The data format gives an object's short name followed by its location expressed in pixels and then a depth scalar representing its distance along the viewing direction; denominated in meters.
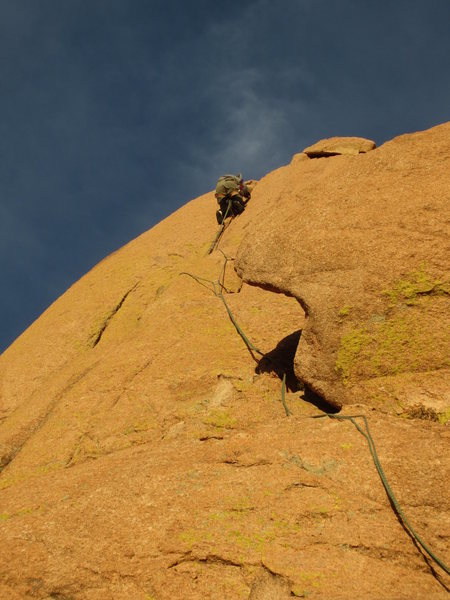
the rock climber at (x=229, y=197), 9.87
